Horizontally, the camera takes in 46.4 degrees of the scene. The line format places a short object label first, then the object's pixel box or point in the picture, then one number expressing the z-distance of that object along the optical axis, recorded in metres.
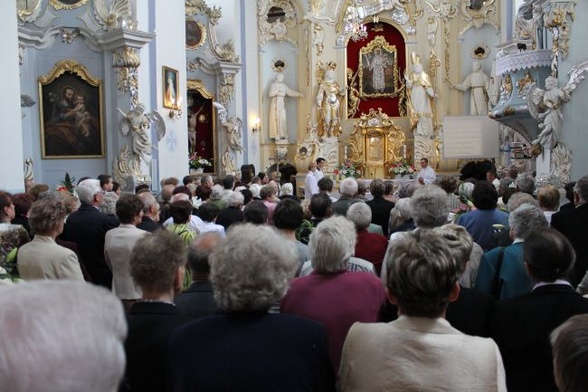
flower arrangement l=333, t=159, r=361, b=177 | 21.11
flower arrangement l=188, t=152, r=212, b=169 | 19.19
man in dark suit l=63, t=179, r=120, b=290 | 5.68
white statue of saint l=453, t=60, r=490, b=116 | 21.20
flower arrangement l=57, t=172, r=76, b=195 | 13.08
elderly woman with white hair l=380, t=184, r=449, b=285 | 4.45
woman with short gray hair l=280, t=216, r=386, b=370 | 3.17
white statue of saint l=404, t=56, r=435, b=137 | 21.48
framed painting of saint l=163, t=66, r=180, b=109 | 15.95
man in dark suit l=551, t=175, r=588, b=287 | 4.99
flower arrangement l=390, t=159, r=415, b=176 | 21.00
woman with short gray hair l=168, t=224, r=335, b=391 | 2.37
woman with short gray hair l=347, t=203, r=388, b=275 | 5.03
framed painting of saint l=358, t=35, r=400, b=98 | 22.73
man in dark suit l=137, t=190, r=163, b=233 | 5.56
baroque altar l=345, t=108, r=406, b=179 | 21.75
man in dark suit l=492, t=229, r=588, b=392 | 2.93
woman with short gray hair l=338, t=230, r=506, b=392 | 2.26
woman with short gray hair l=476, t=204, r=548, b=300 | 3.91
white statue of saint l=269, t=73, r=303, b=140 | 22.31
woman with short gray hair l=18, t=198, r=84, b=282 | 4.09
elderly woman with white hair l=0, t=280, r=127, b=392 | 1.14
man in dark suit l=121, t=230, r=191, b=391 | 2.71
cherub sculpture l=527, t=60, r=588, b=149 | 10.61
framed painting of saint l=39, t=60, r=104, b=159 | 14.55
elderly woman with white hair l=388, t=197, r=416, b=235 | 5.62
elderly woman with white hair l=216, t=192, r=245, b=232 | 6.84
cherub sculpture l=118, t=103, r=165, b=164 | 14.37
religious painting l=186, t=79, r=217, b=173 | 20.06
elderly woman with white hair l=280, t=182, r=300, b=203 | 9.88
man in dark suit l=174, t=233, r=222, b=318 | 3.13
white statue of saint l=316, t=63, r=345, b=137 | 22.03
